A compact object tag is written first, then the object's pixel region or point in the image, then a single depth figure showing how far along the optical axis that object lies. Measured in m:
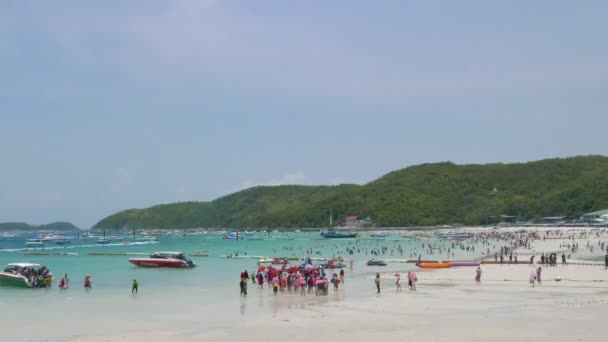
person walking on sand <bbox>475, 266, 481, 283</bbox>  37.44
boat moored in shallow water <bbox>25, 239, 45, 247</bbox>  132.12
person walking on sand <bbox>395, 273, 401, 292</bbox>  33.88
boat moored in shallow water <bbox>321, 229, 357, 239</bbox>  145.45
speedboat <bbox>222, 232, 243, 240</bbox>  157.56
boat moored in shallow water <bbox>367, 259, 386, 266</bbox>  53.44
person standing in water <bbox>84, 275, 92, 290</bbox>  38.77
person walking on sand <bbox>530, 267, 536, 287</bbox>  34.12
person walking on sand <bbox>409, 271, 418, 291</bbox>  34.03
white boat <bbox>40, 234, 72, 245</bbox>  143.50
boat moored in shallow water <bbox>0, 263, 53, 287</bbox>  39.75
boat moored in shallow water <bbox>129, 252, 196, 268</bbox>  56.38
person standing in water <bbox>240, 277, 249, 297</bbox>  33.63
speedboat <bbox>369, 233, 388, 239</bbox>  142.12
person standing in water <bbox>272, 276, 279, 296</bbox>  34.25
